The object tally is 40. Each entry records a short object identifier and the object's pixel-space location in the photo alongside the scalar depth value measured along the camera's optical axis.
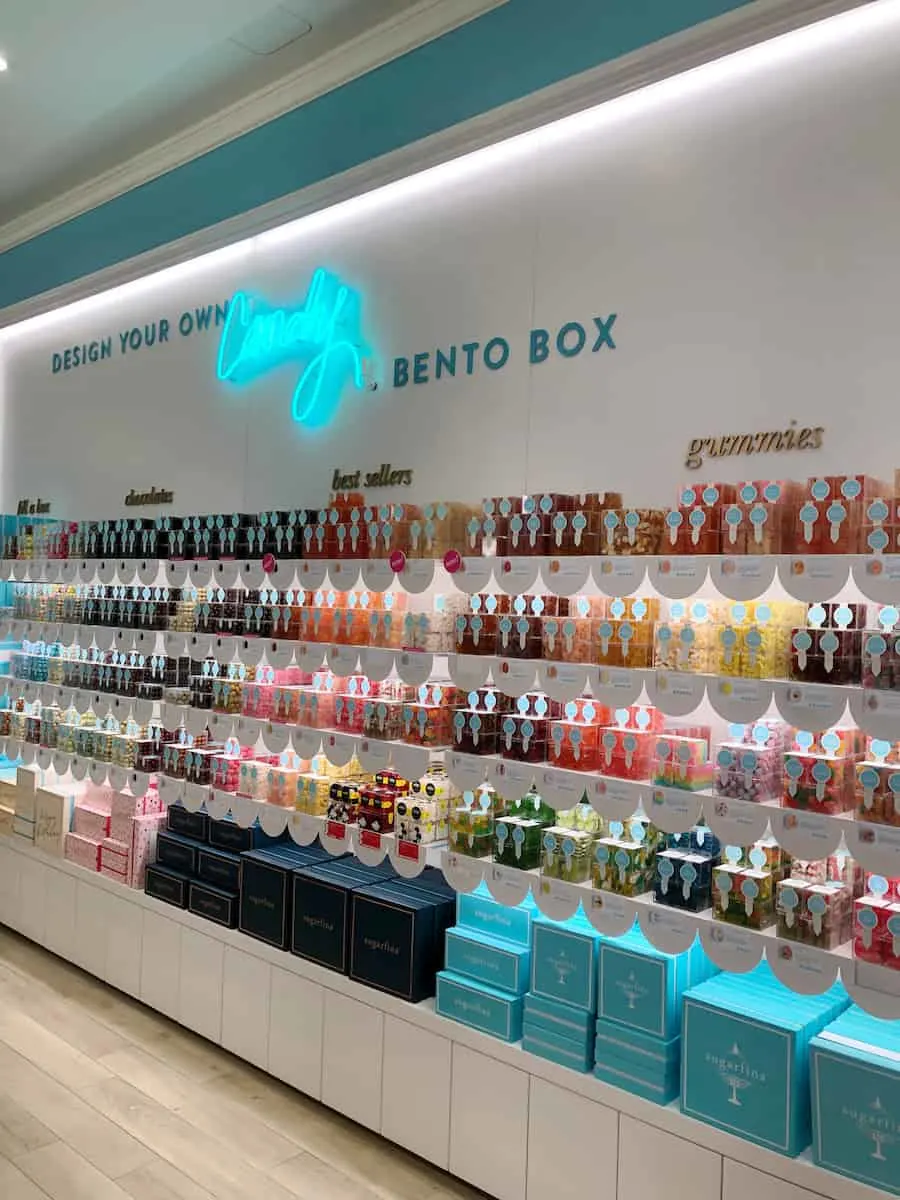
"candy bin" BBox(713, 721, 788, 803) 2.40
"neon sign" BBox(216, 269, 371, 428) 3.95
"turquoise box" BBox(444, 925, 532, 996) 3.02
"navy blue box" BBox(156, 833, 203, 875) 4.23
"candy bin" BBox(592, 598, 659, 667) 2.64
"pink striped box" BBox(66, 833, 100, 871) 4.71
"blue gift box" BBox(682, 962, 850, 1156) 2.38
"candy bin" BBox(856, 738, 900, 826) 2.15
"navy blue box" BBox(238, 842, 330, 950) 3.76
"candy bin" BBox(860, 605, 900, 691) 2.15
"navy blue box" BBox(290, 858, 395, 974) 3.51
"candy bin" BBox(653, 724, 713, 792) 2.54
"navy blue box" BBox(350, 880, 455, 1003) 3.27
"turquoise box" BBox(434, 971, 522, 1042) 2.99
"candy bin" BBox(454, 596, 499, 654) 2.97
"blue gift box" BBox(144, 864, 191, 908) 4.20
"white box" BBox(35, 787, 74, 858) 4.94
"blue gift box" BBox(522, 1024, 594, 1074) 2.80
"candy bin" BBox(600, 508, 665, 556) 2.64
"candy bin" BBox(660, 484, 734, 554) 2.50
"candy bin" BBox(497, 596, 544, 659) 2.88
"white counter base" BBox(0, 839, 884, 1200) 2.55
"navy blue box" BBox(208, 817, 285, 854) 4.12
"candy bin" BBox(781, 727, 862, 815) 2.26
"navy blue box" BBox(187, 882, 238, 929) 3.97
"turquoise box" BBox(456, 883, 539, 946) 3.14
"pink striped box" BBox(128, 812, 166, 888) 4.50
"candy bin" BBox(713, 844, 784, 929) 2.38
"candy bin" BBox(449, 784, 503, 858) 3.02
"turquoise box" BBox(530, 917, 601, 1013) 2.84
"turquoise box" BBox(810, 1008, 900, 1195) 2.21
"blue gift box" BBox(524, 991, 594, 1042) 2.81
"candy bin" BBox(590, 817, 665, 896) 2.65
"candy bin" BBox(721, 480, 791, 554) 2.39
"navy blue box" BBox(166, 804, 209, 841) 4.36
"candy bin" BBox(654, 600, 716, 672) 2.50
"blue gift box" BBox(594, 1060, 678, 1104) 2.62
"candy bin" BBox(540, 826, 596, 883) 2.79
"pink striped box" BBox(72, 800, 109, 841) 4.74
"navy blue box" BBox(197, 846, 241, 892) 4.03
